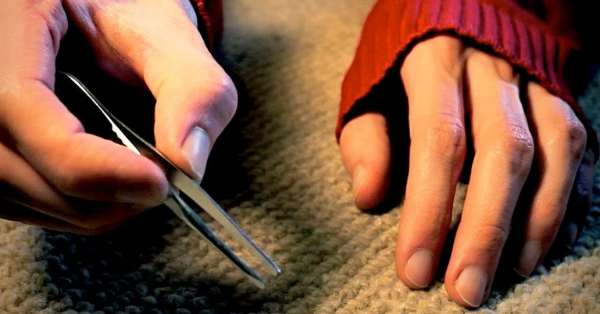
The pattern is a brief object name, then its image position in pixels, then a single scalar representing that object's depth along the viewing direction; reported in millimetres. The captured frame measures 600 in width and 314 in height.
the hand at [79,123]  260
